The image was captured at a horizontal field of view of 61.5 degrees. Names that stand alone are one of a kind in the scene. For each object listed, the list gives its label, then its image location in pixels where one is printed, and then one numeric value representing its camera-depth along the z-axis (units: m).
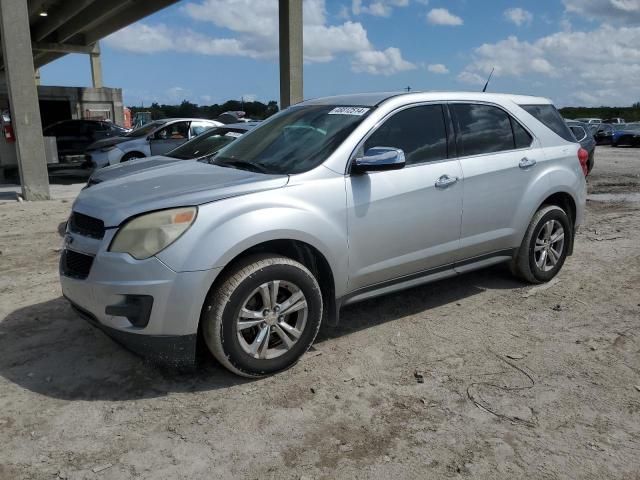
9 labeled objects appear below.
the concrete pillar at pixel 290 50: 13.41
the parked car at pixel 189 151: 6.98
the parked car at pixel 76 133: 17.06
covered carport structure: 10.39
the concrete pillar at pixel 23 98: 10.31
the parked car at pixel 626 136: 26.06
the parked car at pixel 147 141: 11.92
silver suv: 3.02
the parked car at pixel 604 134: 27.89
